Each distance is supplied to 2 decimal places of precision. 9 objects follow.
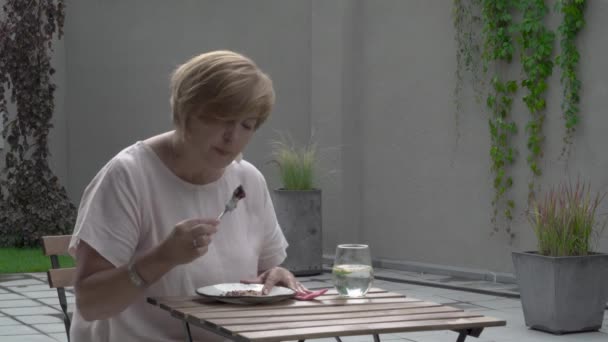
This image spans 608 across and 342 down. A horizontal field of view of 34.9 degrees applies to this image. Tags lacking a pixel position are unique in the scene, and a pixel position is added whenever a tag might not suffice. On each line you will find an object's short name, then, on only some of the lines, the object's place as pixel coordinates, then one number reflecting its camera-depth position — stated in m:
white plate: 2.08
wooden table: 1.80
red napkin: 2.18
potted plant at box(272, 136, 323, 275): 7.24
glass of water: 2.19
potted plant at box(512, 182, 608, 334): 4.91
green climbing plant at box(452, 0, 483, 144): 6.93
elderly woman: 2.00
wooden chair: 2.77
